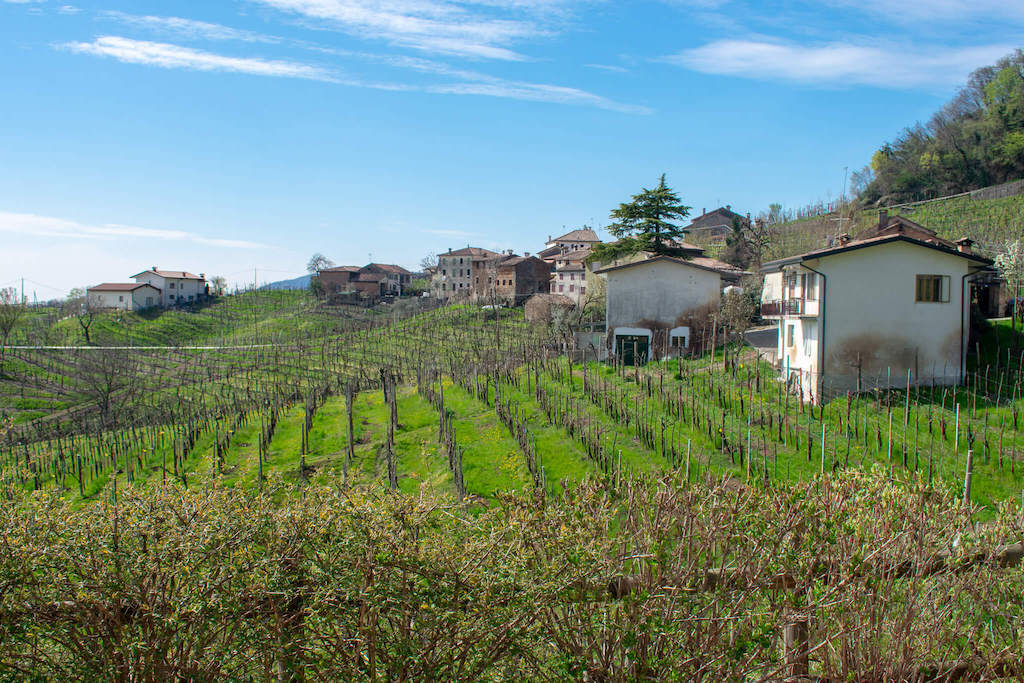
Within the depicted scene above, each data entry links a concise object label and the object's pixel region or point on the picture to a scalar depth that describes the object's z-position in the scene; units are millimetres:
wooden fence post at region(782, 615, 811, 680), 9039
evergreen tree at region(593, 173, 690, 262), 45344
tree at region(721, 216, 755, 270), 56594
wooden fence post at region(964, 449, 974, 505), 14336
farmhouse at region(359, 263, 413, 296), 88625
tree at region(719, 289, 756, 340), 35250
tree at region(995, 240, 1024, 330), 34969
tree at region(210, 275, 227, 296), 86344
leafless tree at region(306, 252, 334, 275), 103700
